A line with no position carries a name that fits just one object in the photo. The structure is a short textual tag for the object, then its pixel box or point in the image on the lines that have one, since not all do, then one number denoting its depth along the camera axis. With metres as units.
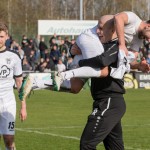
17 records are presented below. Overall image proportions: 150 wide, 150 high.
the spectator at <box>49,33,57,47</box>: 41.51
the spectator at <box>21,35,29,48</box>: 39.94
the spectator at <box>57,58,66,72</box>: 36.81
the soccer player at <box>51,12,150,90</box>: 9.99
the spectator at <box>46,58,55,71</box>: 38.56
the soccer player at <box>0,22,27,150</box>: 11.02
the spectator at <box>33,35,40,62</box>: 41.66
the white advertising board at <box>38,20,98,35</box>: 44.62
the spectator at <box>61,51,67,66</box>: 40.67
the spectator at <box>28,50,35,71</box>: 39.81
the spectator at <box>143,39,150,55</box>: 42.03
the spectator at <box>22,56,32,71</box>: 38.21
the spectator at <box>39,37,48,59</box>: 40.99
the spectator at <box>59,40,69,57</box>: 41.41
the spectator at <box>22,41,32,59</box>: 39.72
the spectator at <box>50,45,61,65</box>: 40.00
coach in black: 9.84
